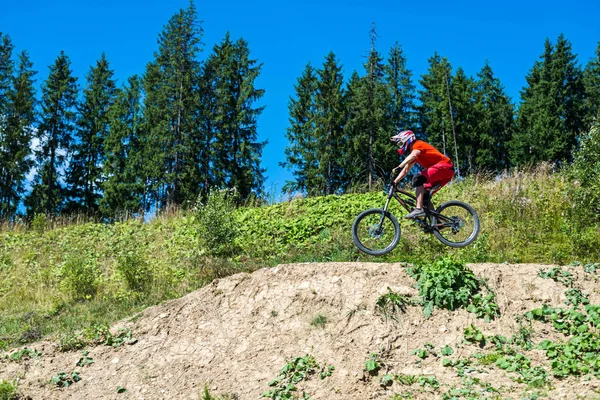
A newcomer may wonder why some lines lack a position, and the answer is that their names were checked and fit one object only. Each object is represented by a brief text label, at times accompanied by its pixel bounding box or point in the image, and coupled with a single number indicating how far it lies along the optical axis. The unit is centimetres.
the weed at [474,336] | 721
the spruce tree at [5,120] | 3325
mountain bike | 923
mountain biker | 879
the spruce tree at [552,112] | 4009
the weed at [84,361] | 835
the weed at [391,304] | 787
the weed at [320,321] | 804
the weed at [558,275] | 804
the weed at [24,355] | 866
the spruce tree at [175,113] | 3178
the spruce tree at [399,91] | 4144
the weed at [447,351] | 708
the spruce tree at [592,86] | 4278
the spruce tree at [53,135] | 3512
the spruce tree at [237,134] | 3391
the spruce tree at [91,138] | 3697
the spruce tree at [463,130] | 4200
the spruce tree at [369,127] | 3581
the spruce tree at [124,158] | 3331
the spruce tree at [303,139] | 3500
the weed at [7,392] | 739
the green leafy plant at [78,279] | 1159
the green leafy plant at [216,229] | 1185
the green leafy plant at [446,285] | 782
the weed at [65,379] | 792
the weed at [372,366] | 700
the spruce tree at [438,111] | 4184
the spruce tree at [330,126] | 3481
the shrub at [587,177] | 1082
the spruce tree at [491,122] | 4231
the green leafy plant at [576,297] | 765
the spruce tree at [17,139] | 3344
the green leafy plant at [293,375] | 688
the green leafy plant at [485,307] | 760
